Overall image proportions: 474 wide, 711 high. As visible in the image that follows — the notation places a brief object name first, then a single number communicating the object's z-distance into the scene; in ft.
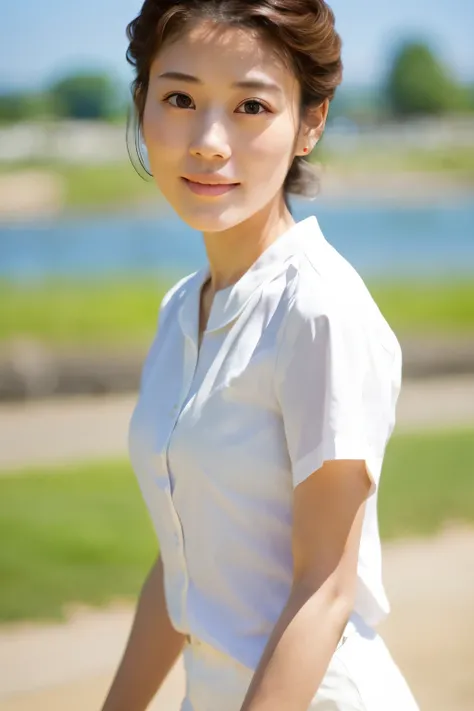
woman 4.37
